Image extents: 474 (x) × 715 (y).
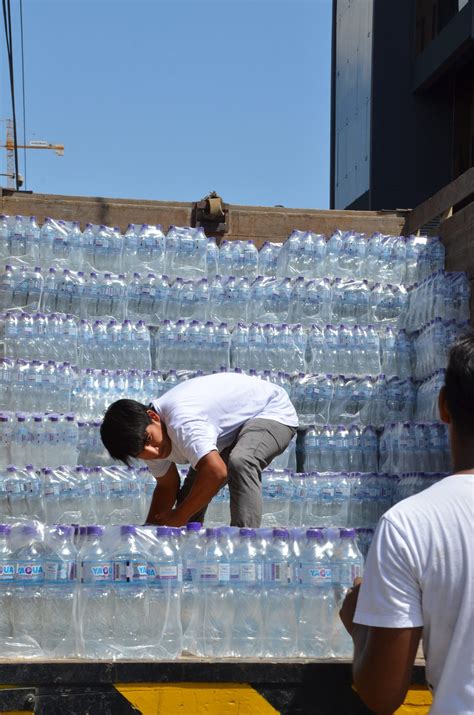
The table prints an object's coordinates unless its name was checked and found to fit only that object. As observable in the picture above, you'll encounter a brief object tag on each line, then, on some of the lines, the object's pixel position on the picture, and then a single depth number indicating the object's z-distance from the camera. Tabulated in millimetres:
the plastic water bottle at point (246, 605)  4512
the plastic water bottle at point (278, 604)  4582
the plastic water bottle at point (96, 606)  4320
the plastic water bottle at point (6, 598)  4457
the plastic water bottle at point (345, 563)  4746
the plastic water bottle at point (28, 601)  4426
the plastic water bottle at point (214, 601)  4500
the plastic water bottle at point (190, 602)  4520
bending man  5078
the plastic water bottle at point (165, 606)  4340
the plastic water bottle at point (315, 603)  4602
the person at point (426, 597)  2268
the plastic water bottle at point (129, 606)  4297
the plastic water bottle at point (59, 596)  4402
